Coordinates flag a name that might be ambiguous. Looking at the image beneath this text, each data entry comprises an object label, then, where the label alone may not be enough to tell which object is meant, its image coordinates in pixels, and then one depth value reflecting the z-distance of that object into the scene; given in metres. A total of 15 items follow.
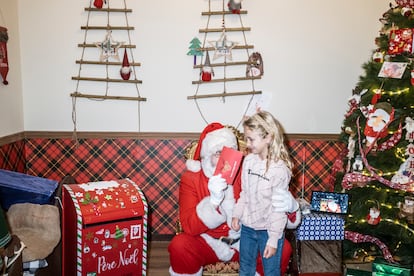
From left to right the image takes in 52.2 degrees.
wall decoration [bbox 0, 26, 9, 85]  3.27
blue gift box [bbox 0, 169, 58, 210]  2.68
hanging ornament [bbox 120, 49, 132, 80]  3.61
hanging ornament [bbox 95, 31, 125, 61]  3.64
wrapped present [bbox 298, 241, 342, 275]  3.07
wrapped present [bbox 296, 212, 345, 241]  2.98
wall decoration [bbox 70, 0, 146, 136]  3.63
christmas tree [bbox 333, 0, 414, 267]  3.22
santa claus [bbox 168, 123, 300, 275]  2.63
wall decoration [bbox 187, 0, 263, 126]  3.66
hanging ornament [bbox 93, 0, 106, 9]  3.55
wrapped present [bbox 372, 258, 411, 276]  2.78
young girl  2.34
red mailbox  2.63
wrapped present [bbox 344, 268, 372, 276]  2.85
